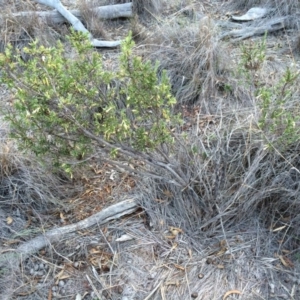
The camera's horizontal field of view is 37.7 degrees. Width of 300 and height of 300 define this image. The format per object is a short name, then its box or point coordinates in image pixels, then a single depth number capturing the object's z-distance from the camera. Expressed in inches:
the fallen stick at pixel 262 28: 164.7
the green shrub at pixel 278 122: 90.8
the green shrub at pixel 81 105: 80.7
